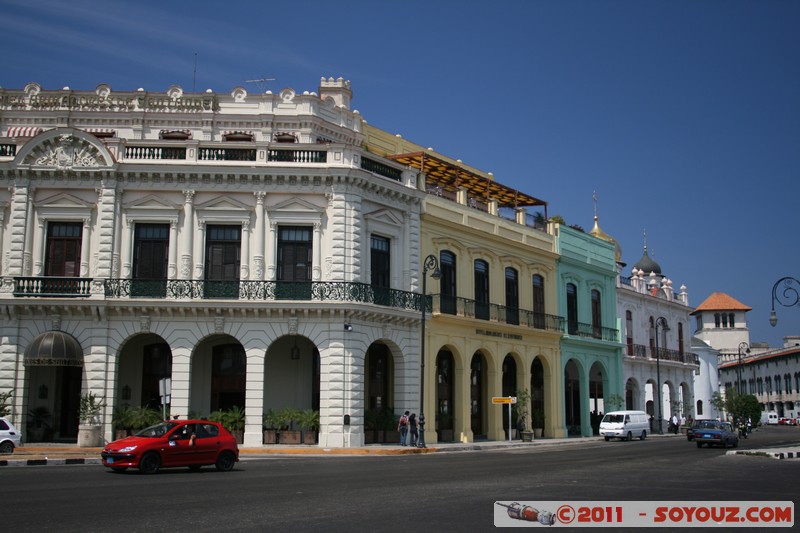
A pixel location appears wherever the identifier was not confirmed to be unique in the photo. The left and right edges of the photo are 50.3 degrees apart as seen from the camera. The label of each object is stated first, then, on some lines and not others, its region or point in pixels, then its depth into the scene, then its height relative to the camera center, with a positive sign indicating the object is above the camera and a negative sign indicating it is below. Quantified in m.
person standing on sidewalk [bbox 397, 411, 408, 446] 33.59 -0.88
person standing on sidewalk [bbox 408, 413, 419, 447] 33.47 -0.88
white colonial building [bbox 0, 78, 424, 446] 32.41 +5.01
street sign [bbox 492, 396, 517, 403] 39.16 +0.28
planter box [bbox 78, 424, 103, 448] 30.39 -1.06
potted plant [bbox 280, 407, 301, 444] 32.56 -0.79
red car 19.97 -1.01
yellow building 39.34 +5.17
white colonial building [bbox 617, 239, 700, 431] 58.66 +4.33
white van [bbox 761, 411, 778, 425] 112.25 -1.63
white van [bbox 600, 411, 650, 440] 46.34 -1.09
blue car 38.91 -1.38
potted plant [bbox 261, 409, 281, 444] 32.53 -0.74
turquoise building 49.59 +4.54
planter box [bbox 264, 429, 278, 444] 32.49 -1.18
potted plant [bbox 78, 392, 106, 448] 30.44 -0.48
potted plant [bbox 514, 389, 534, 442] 43.34 -0.20
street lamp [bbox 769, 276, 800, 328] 32.11 +3.42
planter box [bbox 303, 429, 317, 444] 32.69 -1.19
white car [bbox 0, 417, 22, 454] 27.28 -0.98
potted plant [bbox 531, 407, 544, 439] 45.59 -0.90
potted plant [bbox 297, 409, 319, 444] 32.69 -0.66
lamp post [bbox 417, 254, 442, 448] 33.81 +3.09
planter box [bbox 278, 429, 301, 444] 32.53 -1.19
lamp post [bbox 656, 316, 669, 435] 61.87 +6.02
